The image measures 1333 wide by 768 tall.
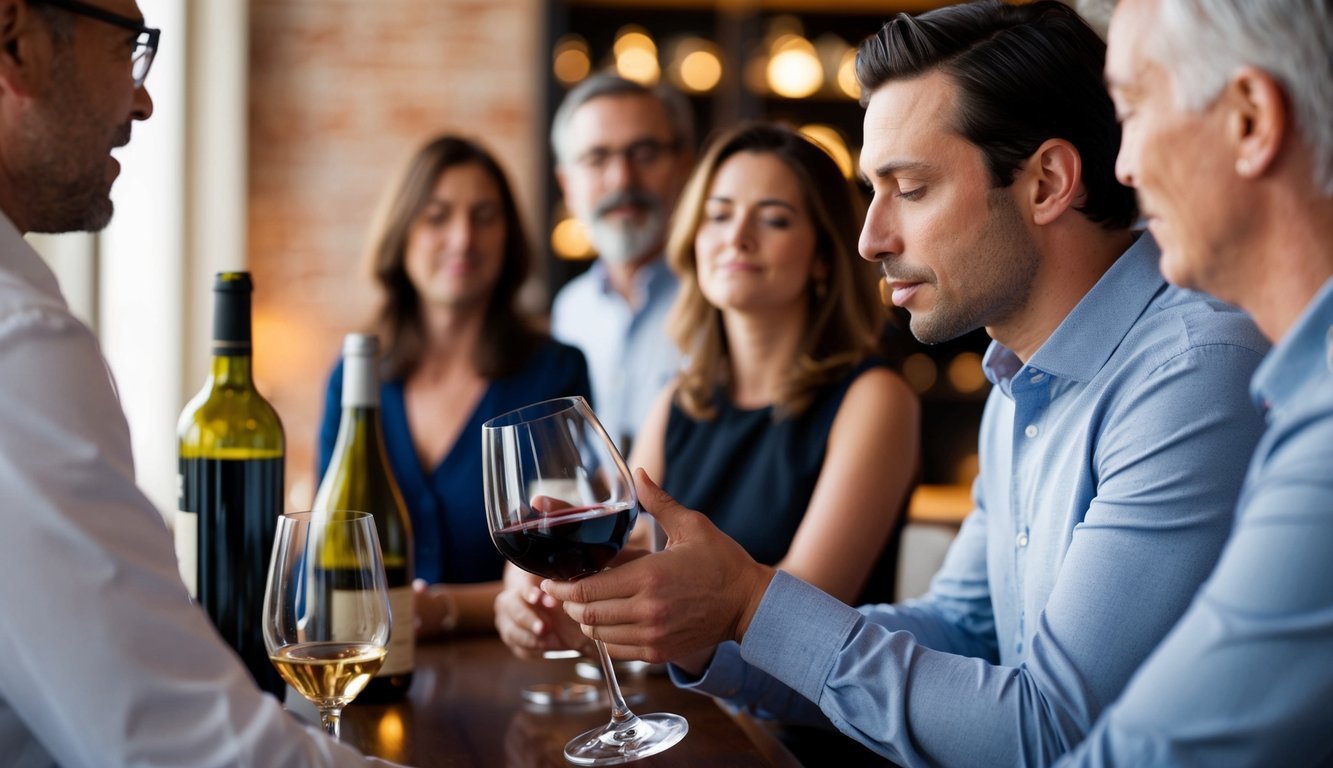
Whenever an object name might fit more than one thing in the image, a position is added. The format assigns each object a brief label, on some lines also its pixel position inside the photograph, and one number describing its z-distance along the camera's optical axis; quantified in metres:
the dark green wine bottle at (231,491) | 1.28
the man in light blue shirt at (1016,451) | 1.10
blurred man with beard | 3.40
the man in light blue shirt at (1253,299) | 0.77
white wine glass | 1.05
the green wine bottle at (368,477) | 1.47
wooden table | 1.16
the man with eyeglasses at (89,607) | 0.80
